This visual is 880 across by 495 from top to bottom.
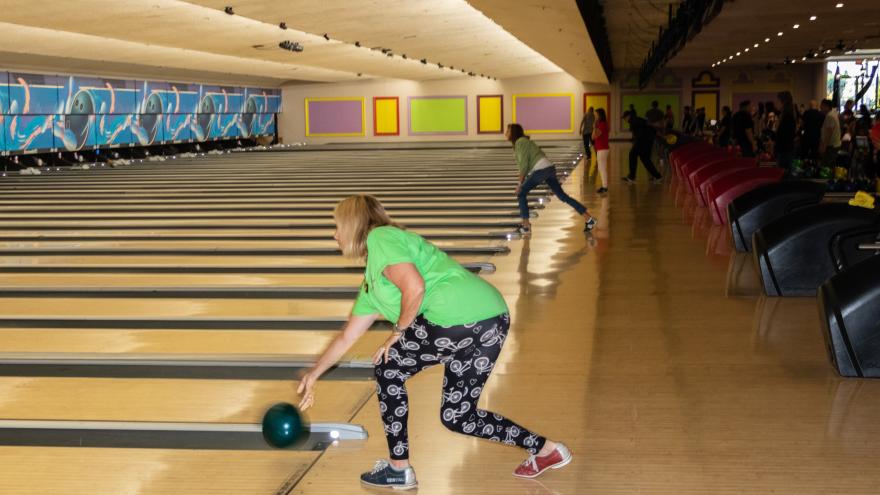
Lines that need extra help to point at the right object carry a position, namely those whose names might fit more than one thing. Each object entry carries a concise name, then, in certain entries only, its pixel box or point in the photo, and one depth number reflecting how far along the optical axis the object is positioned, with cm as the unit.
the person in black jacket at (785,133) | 1502
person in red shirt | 1658
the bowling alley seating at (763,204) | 892
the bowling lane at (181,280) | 829
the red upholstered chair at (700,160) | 1513
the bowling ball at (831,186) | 1243
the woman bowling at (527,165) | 1124
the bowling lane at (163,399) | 481
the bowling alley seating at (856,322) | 510
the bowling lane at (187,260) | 940
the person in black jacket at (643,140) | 1859
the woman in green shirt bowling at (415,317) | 350
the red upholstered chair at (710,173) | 1242
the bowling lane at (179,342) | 603
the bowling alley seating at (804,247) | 682
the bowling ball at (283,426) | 352
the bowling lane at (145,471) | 389
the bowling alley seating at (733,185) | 1090
